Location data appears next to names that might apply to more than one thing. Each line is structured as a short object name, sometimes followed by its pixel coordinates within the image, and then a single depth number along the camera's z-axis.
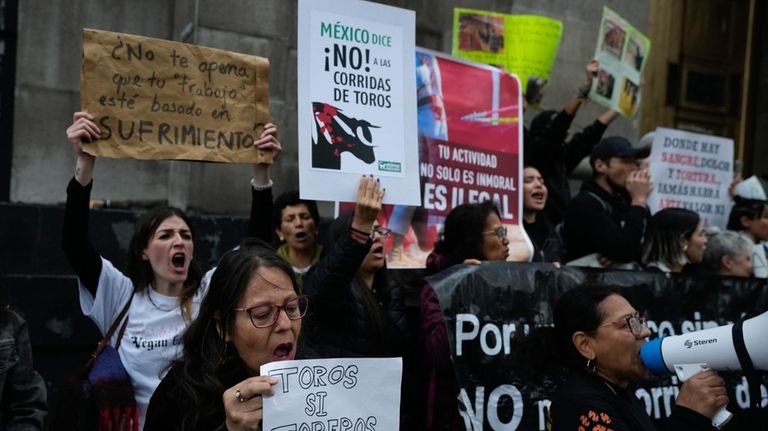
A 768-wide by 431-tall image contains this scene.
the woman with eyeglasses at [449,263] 4.01
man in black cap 5.07
